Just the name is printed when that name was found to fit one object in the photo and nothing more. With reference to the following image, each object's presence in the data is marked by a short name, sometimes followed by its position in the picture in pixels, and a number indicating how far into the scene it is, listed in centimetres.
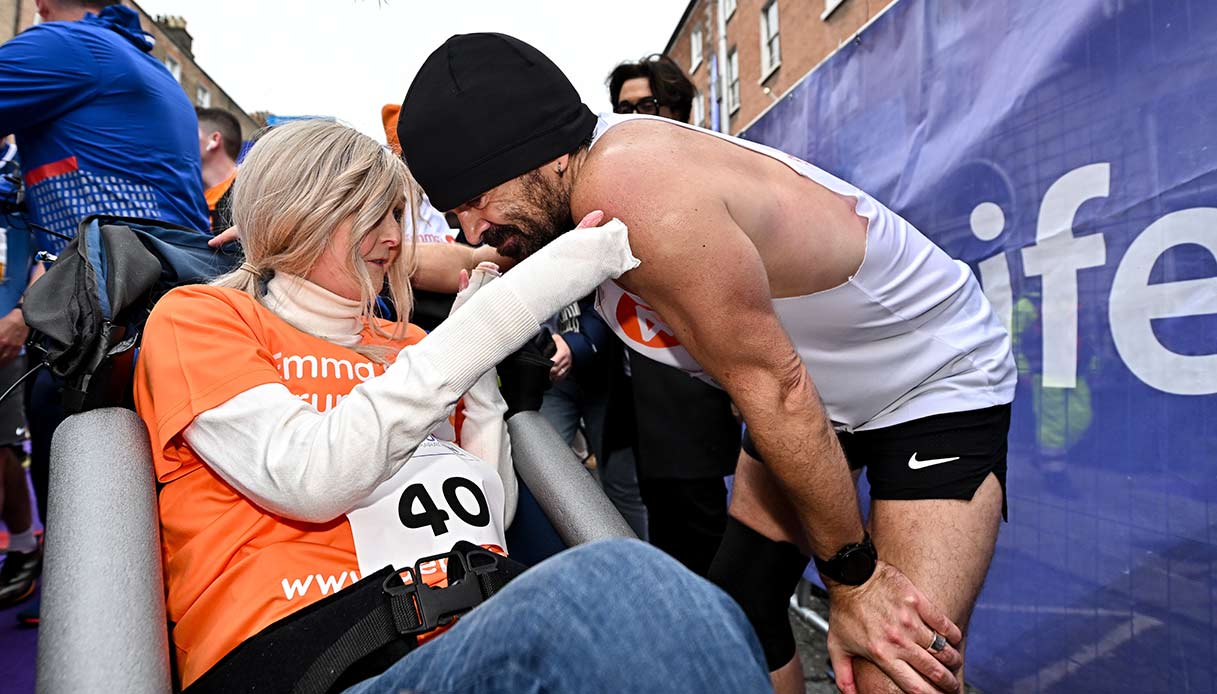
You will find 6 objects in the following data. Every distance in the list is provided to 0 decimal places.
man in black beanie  119
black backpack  118
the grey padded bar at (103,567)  85
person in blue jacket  195
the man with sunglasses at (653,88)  287
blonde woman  103
